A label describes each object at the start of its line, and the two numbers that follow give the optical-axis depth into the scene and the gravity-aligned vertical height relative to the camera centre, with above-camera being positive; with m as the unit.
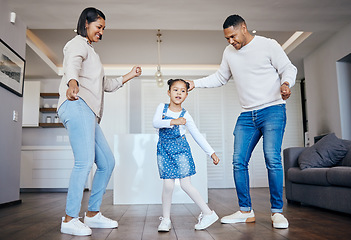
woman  1.82 +0.16
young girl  1.98 -0.01
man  2.05 +0.27
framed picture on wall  3.48 +0.88
